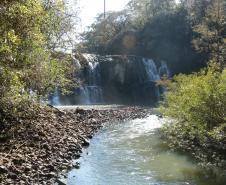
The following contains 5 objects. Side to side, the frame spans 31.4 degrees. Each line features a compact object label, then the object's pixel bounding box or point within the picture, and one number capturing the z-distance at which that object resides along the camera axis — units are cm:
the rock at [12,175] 1162
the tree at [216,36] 4131
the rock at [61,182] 1249
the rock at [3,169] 1162
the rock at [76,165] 1491
